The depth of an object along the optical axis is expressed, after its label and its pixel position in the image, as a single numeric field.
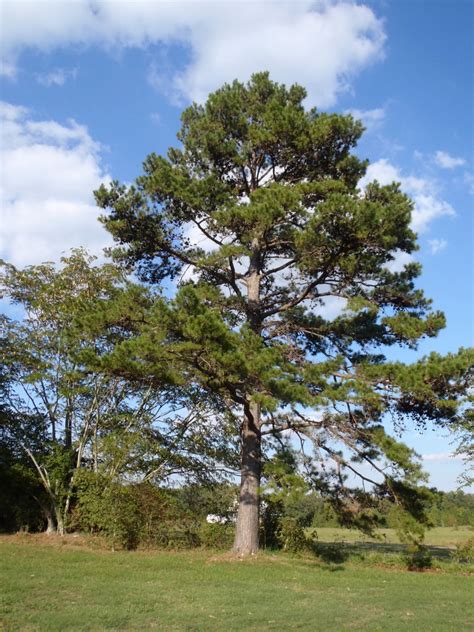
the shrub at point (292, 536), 14.32
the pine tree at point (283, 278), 11.41
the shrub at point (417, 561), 13.51
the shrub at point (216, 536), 14.91
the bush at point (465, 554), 14.54
